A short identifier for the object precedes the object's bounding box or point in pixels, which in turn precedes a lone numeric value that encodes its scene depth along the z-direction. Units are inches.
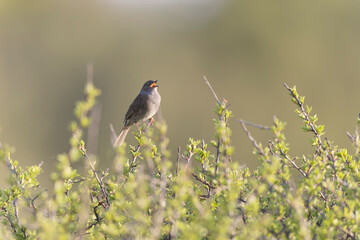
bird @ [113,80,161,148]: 678.5
